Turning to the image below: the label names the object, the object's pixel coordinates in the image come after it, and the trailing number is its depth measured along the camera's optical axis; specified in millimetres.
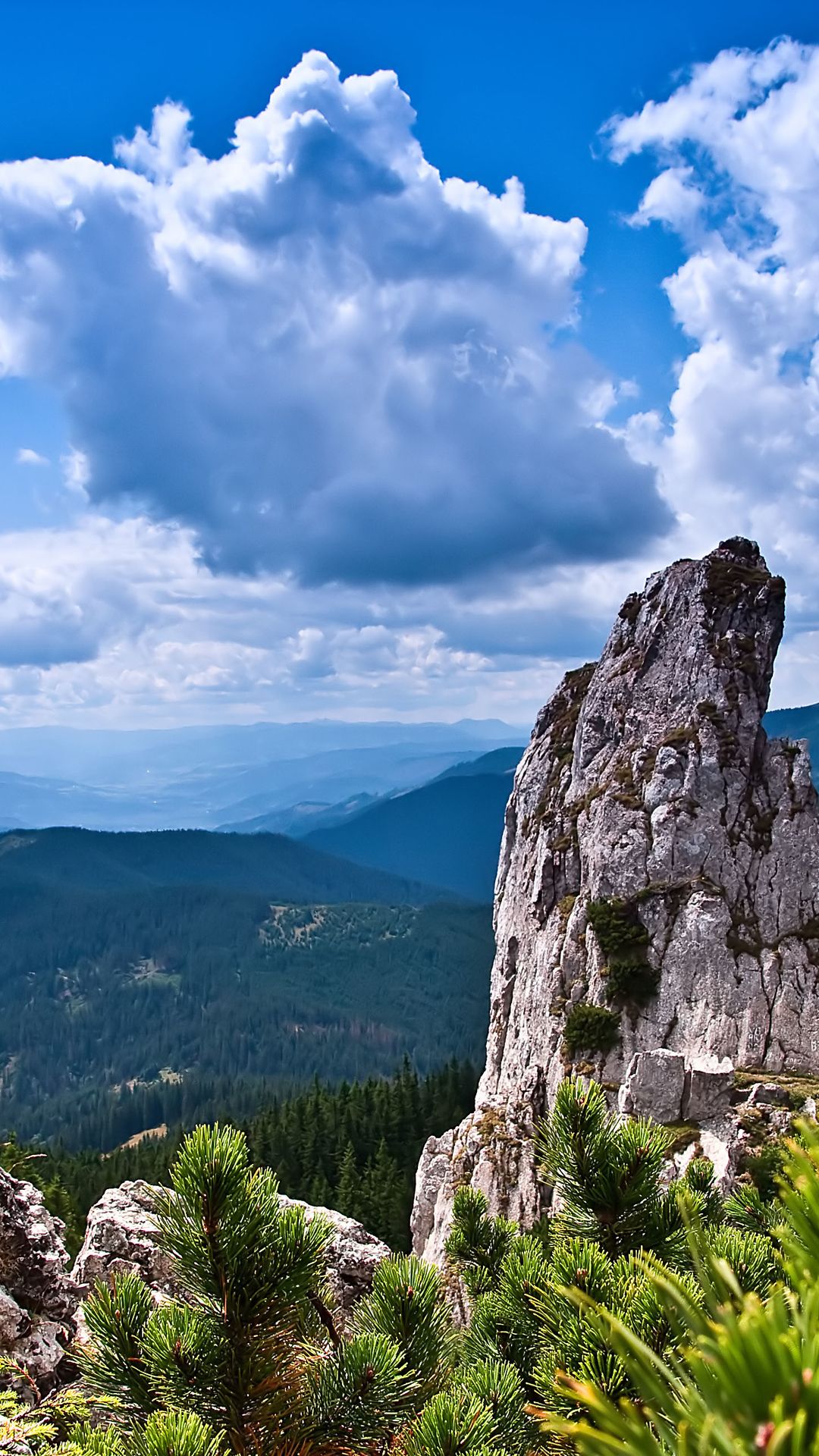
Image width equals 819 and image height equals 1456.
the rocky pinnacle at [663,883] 38406
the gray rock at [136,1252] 14805
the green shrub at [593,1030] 39969
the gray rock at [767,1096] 32250
